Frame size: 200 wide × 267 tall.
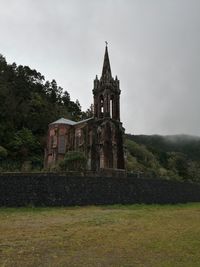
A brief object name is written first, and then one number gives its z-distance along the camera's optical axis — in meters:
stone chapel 26.12
